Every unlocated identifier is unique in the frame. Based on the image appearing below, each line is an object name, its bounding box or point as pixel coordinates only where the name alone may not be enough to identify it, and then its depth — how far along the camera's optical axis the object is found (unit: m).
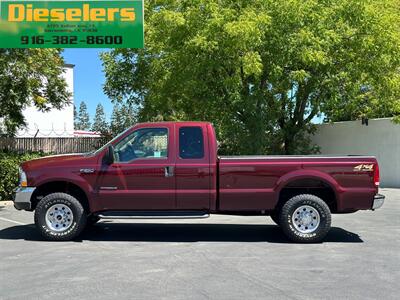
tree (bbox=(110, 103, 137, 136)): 24.19
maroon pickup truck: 9.27
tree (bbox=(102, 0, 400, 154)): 16.42
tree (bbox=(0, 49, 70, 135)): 15.48
